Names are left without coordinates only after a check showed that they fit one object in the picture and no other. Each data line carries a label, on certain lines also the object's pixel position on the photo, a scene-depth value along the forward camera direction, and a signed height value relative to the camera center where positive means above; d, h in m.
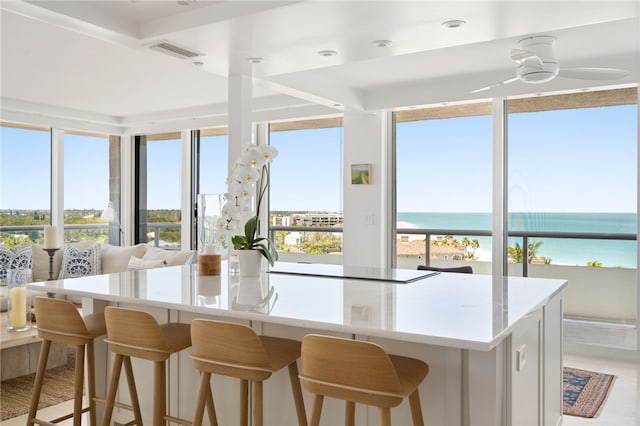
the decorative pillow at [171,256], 5.77 -0.52
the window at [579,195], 4.83 +0.14
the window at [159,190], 7.95 +0.29
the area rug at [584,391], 3.50 -1.29
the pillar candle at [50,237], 4.48 -0.23
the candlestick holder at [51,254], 4.57 -0.39
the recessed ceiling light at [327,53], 3.65 +1.06
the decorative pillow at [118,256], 6.53 -0.58
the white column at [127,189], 8.32 +0.31
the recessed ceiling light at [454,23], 3.03 +1.05
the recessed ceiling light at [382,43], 3.42 +1.06
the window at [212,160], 7.55 +0.69
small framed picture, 6.14 +0.40
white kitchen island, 1.88 -0.40
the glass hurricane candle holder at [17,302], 4.06 -0.71
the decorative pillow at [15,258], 5.98 -0.55
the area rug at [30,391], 3.46 -1.27
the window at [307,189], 6.65 +0.25
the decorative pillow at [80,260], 6.37 -0.62
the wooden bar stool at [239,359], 2.01 -0.58
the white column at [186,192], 7.71 +0.24
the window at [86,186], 7.67 +0.33
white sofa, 5.91 -0.57
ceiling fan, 3.39 +0.90
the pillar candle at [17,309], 4.07 -0.75
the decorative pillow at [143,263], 5.84 -0.60
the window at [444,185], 5.59 +0.26
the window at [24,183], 6.94 +0.34
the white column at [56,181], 7.38 +0.38
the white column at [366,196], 6.11 +0.15
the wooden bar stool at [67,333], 2.54 -0.59
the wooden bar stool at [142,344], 2.28 -0.58
